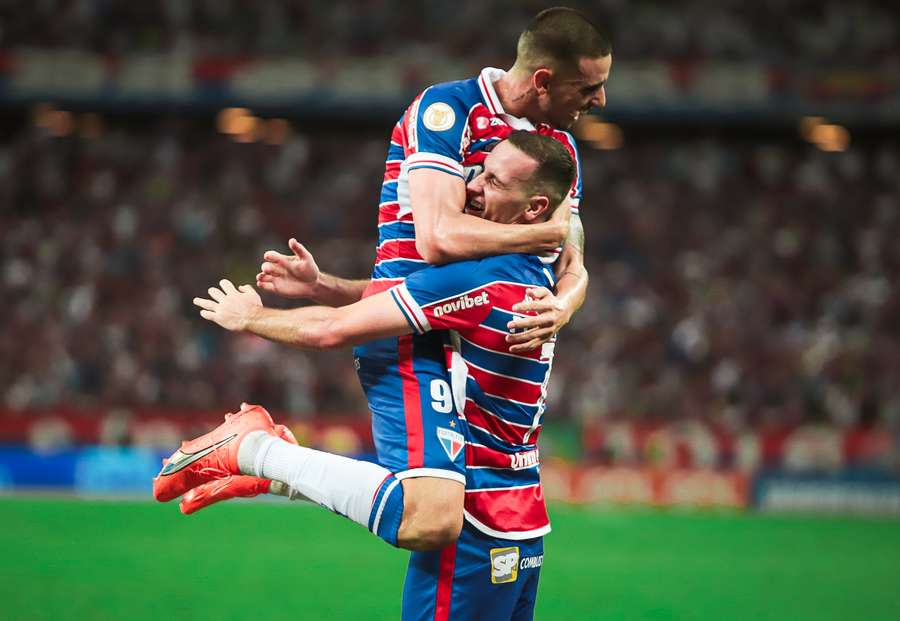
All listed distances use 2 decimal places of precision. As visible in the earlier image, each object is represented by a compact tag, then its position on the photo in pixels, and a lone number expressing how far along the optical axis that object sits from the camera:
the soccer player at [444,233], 8.43
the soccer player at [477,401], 8.50
